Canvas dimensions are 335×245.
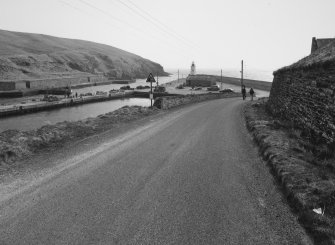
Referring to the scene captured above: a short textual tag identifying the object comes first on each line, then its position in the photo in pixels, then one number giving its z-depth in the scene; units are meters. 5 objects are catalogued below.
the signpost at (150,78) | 29.64
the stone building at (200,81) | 121.38
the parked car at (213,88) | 107.34
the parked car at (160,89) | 103.11
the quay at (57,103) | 56.28
